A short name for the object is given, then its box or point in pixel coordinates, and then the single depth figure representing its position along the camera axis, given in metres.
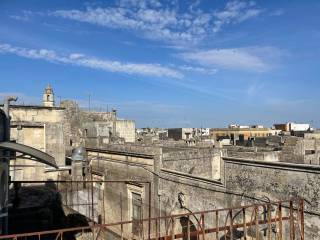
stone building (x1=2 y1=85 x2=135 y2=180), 16.73
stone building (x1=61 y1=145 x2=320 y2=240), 7.60
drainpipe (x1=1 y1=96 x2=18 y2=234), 7.63
